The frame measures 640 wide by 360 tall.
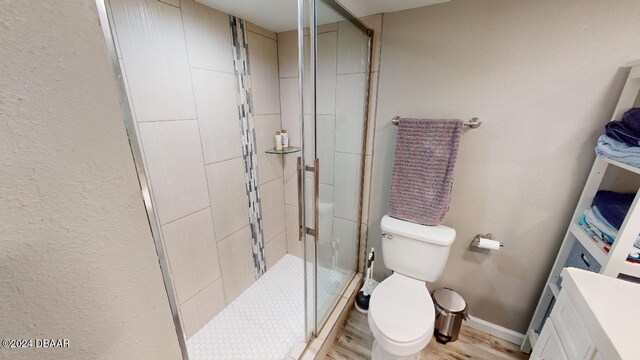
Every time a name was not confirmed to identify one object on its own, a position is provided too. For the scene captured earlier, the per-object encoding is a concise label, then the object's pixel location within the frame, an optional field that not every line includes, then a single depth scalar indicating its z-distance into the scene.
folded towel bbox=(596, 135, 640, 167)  0.88
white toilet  1.14
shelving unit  0.86
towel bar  1.29
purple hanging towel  1.33
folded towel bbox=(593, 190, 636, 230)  0.94
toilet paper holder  1.41
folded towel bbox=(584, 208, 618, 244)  0.95
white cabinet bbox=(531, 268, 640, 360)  0.63
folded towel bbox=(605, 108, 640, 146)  0.91
